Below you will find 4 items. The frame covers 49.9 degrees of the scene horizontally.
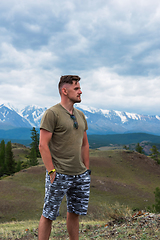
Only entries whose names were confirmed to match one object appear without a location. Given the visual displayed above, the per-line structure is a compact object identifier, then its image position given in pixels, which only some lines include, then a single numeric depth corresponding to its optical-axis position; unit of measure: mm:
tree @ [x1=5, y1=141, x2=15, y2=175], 45188
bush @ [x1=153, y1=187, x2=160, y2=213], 15331
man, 2938
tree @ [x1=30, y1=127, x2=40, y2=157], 58625
